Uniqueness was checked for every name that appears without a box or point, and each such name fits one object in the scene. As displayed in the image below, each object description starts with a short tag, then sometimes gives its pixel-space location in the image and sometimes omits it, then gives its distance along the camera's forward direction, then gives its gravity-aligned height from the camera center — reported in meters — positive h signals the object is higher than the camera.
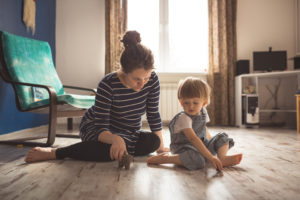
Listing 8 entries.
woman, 1.17 -0.07
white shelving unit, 3.74 +0.18
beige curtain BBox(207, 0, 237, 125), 3.77 +0.67
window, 3.95 +1.19
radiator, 3.80 +0.00
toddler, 1.17 -0.18
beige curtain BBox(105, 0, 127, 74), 3.68 +1.09
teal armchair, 1.87 +0.17
